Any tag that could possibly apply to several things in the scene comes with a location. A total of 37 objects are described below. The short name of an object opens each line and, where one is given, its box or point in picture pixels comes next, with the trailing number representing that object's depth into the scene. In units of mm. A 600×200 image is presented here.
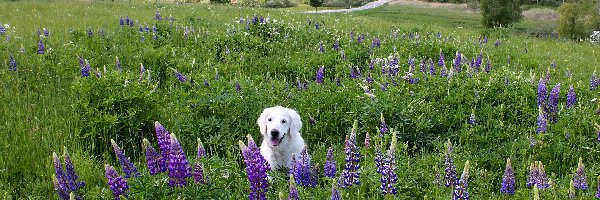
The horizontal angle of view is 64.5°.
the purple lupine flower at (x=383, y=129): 4317
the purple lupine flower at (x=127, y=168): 2931
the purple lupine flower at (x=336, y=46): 9012
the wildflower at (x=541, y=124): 4110
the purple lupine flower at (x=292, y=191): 2342
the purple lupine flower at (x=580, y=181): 3190
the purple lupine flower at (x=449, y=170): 3035
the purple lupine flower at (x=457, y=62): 6730
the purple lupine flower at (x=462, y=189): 2488
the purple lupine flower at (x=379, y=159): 2884
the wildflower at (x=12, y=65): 6551
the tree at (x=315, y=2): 43950
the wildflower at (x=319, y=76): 6364
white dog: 4219
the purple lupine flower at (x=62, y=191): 2658
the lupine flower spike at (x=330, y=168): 3363
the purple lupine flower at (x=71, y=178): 2754
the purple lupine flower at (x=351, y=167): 2783
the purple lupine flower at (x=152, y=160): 2580
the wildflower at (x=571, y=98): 5266
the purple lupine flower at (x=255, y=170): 2425
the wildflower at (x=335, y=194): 2291
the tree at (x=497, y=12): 40125
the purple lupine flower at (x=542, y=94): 5046
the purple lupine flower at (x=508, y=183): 3176
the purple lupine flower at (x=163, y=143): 2484
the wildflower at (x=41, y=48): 7336
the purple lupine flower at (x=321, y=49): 8781
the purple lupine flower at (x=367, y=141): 3759
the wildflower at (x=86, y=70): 5950
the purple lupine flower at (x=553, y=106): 4891
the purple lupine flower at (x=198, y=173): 2613
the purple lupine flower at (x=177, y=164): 2391
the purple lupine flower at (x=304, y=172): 3176
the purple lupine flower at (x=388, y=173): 2580
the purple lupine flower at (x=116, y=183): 2602
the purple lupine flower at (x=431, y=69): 6559
